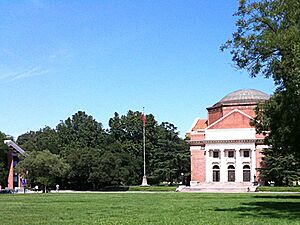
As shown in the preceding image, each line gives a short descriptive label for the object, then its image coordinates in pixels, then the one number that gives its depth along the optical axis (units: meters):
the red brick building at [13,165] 93.56
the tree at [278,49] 23.14
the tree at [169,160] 98.75
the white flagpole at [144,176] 93.44
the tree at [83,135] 111.02
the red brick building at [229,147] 93.25
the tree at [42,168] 81.88
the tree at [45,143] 110.31
